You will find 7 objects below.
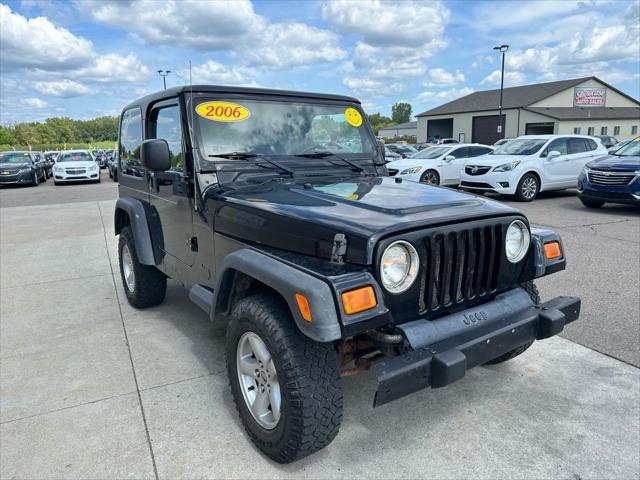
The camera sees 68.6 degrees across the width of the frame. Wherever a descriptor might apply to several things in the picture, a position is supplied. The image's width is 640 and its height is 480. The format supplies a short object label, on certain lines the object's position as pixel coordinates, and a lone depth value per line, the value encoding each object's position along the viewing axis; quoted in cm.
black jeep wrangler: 209
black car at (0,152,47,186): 1909
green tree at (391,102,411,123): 11675
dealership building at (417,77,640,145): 4384
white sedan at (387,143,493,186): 1368
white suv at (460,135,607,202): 1159
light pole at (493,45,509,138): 3057
